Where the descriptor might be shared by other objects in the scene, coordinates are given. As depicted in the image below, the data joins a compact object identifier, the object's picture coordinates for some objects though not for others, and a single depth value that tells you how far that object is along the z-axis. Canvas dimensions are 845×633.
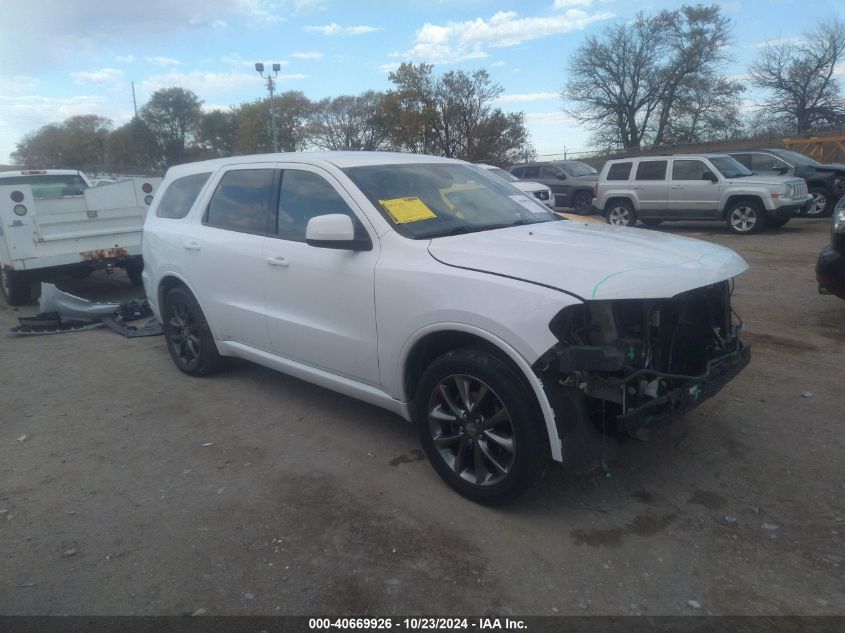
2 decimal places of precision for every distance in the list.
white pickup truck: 8.38
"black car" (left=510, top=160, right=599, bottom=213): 18.66
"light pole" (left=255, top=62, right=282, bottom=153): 28.23
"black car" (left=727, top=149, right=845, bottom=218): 14.49
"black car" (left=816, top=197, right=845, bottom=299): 5.49
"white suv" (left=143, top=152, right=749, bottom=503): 2.92
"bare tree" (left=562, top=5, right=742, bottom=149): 39.72
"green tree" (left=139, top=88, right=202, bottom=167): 55.81
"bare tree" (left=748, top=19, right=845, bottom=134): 38.09
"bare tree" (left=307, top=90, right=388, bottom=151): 48.56
